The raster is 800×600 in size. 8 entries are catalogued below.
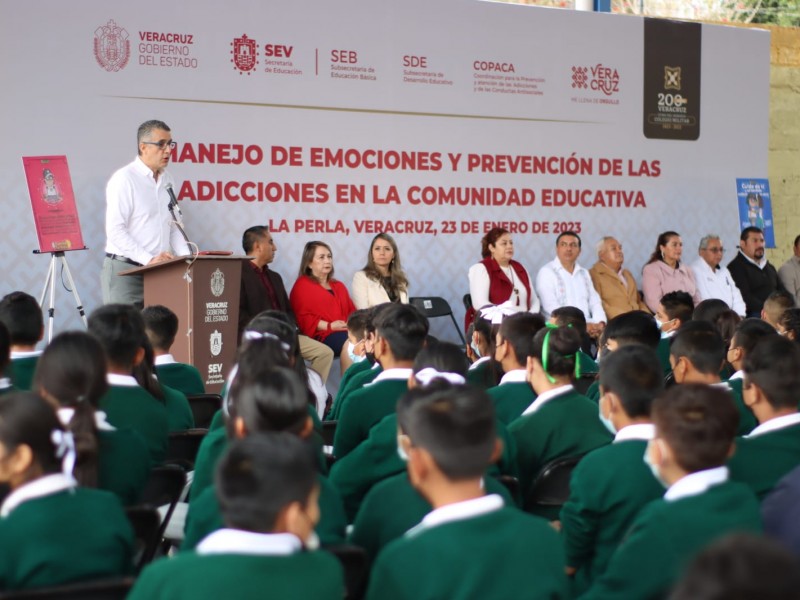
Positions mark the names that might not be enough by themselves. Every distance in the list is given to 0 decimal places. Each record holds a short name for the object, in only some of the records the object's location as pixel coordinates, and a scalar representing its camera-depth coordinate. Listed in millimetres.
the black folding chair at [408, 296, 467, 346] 7955
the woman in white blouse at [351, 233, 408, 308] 7715
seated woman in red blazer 7422
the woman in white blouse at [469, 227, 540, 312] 7965
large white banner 6914
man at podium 6547
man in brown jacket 8562
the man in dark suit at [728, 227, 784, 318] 9172
